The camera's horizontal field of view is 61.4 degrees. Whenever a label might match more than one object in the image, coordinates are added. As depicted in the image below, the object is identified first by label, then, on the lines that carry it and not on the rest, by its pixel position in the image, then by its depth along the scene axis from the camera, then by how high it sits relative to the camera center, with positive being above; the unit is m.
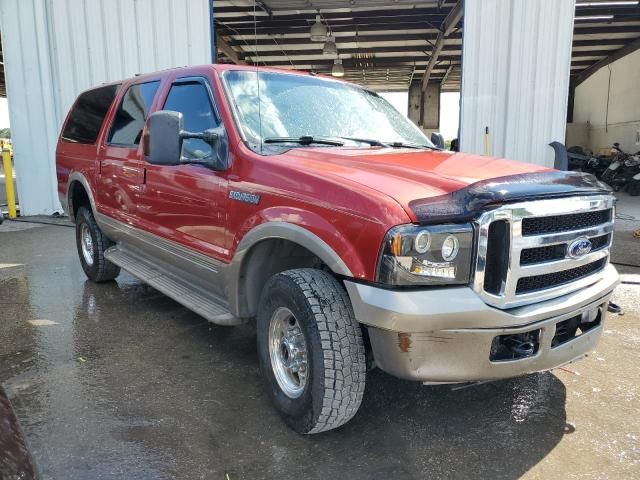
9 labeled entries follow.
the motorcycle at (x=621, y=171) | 14.63 -0.96
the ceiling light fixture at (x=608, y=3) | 12.53 +3.15
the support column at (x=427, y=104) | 28.00 +1.69
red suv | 2.28 -0.49
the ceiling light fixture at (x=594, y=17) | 14.60 +3.18
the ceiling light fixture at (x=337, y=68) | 19.17 +2.45
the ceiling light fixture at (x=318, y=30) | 13.80 +2.74
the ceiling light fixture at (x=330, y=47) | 15.77 +2.64
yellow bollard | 9.89 -0.78
